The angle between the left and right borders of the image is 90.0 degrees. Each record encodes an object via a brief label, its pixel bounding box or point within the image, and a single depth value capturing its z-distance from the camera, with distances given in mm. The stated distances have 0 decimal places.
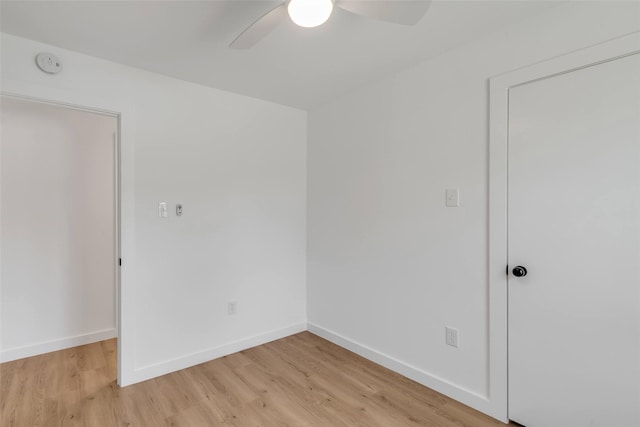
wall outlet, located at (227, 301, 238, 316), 2861
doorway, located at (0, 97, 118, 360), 2719
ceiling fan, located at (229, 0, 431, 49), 1264
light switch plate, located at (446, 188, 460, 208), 2119
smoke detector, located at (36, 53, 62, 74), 1978
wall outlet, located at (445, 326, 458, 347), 2146
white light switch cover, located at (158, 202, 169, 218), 2474
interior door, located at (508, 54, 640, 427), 1502
